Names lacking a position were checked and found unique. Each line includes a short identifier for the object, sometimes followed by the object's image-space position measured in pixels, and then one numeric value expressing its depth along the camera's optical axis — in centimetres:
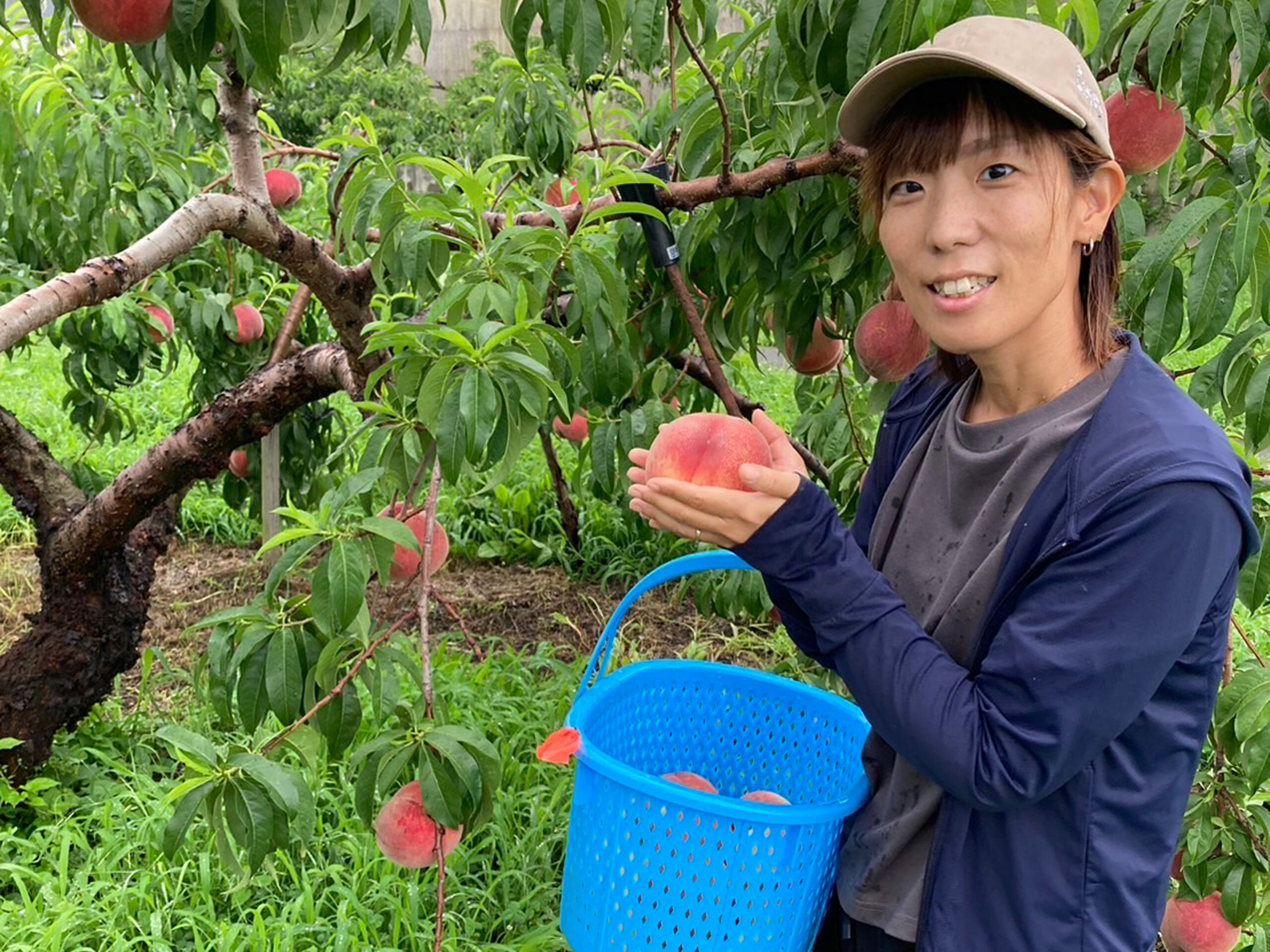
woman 85
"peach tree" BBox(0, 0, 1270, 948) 116
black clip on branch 140
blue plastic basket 111
